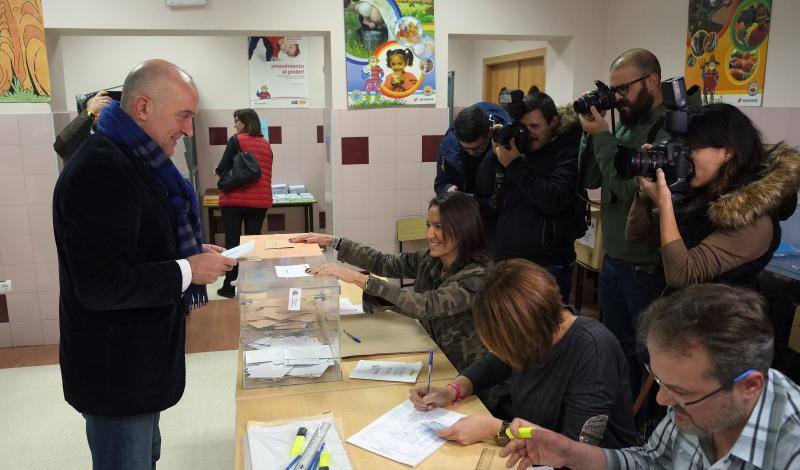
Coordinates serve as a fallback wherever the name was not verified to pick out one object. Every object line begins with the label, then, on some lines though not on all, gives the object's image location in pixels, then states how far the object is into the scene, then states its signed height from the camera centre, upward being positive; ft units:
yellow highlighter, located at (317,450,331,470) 4.86 -2.51
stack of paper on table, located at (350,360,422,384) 6.63 -2.51
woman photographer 6.58 -0.71
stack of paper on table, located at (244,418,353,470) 4.92 -2.51
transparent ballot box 6.68 -2.19
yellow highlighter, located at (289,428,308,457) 5.06 -2.47
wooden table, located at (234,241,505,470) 5.06 -2.55
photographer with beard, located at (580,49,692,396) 8.39 -0.77
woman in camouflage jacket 7.24 -1.73
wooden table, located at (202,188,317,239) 21.26 -2.24
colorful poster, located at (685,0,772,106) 11.66 +1.62
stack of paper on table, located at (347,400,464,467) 5.14 -2.55
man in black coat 5.31 -1.13
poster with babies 14.40 +1.97
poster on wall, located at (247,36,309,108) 22.41 +2.41
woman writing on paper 5.24 -1.88
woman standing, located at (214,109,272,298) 17.57 -1.49
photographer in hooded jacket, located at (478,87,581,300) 9.62 -0.86
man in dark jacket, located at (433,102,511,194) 10.93 -0.19
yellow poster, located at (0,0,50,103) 13.12 +1.83
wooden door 19.25 +2.16
